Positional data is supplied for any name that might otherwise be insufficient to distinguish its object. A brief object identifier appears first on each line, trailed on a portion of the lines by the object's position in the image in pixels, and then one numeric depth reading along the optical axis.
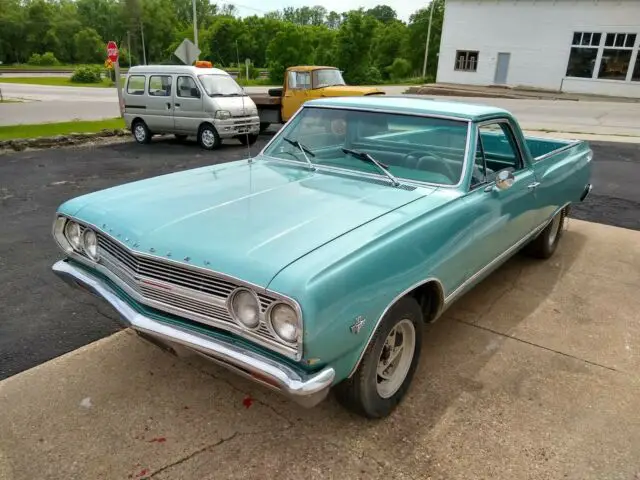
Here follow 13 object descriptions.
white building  29.62
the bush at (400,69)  54.41
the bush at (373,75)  47.47
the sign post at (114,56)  14.66
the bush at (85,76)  42.49
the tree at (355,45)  46.34
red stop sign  14.68
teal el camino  2.19
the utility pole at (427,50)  49.10
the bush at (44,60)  71.25
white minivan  12.07
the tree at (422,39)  55.62
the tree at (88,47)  79.50
